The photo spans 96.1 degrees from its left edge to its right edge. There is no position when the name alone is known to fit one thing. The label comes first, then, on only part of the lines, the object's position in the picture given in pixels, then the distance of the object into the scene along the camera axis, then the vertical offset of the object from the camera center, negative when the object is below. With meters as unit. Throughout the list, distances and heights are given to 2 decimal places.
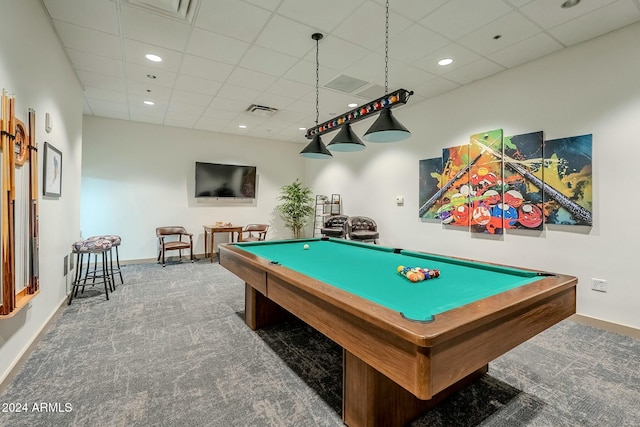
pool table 1.04 -0.45
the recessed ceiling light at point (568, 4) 2.40 +1.76
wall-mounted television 6.58 +0.69
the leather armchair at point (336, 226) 5.68 -0.33
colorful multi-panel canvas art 3.05 +0.35
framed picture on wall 2.69 +0.37
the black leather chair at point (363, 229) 5.18 -0.35
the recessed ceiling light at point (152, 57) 3.33 +1.78
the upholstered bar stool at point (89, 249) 3.57 -0.51
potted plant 7.11 +0.08
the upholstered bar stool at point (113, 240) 3.90 -0.44
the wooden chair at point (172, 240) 5.63 -0.66
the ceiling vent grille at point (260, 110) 5.06 +1.81
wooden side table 6.15 -0.48
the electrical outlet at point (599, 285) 2.90 -0.74
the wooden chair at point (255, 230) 6.86 -0.49
